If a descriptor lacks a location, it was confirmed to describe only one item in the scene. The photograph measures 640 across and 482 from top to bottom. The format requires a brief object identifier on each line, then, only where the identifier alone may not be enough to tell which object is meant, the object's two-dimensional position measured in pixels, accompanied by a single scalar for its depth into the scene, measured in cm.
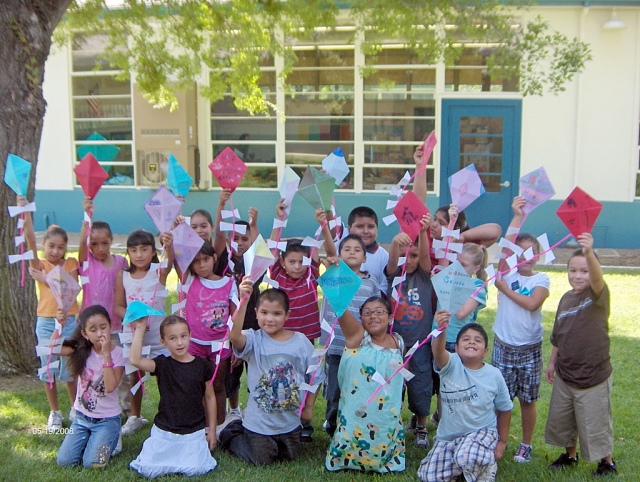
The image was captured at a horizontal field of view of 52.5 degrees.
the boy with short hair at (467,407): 330
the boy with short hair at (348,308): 371
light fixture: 943
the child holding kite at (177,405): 345
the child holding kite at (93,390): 355
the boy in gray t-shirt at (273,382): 358
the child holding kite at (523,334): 364
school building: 981
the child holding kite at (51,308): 398
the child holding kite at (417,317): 381
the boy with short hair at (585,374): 339
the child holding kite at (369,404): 347
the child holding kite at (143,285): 387
